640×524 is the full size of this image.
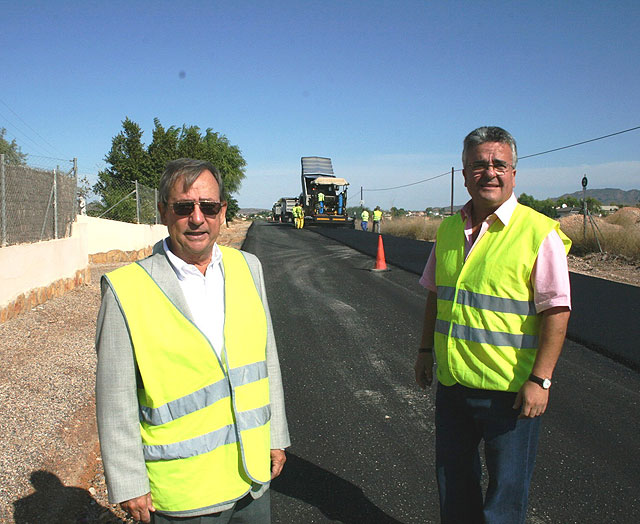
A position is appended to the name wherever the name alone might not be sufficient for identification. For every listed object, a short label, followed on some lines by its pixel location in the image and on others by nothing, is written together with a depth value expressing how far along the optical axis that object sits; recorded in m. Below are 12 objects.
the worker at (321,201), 36.76
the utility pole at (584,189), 17.06
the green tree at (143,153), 35.75
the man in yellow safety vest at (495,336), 2.40
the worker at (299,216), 38.69
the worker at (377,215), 33.03
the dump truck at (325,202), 37.44
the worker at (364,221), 36.84
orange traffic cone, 13.77
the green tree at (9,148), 29.09
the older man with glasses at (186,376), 1.91
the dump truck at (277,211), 65.07
